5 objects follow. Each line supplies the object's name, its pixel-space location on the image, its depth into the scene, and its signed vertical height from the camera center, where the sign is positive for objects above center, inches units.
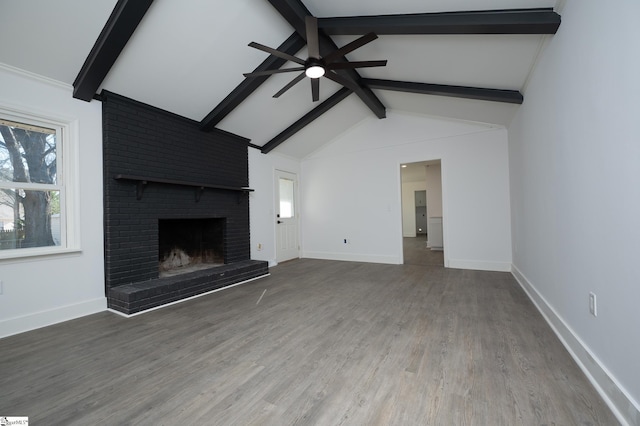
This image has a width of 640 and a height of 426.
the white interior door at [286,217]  235.6 +0.0
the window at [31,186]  100.7 +14.8
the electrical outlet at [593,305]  65.3 -23.9
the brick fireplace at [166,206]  122.6 +8.0
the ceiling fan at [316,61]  97.3 +64.3
